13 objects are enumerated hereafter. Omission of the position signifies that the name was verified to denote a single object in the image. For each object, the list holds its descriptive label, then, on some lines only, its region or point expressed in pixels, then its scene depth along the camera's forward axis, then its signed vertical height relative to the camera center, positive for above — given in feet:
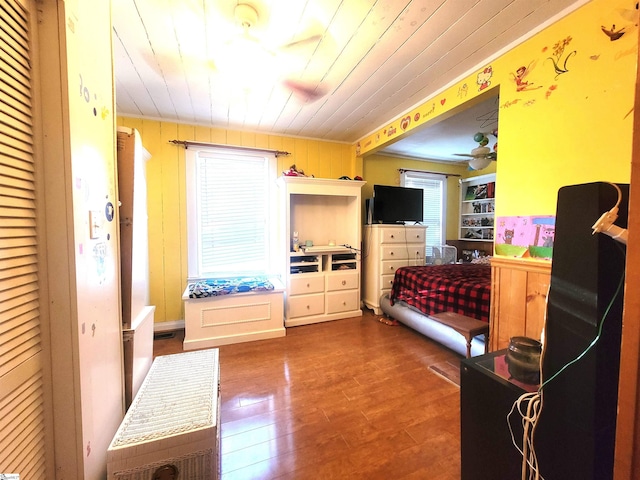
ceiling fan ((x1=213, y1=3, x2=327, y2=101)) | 4.86 +3.97
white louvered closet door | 2.10 -0.36
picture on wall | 4.72 -0.10
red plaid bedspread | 7.39 -1.89
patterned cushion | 8.68 -2.06
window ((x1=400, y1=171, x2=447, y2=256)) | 14.98 +1.39
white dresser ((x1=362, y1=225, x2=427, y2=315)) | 11.30 -1.03
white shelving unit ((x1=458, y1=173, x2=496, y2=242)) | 14.03 +1.32
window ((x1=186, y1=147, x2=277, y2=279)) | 10.23 +0.73
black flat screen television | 12.03 +1.27
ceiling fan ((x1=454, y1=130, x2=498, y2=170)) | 8.79 +2.68
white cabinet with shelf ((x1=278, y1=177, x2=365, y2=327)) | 10.29 -0.88
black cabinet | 2.97 -2.37
